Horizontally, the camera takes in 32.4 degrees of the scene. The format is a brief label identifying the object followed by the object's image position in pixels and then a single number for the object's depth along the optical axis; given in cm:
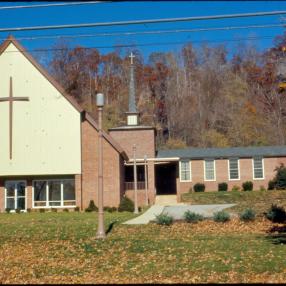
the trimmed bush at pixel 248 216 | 1883
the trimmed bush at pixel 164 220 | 1848
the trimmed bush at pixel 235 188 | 4170
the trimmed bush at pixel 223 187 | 4210
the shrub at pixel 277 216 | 1855
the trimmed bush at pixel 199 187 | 4212
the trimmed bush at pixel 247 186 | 4172
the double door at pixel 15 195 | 3219
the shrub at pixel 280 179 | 3962
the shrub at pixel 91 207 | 3034
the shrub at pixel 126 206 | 2988
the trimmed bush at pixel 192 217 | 1884
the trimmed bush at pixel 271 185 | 4102
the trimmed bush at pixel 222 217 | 1892
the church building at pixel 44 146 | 3147
